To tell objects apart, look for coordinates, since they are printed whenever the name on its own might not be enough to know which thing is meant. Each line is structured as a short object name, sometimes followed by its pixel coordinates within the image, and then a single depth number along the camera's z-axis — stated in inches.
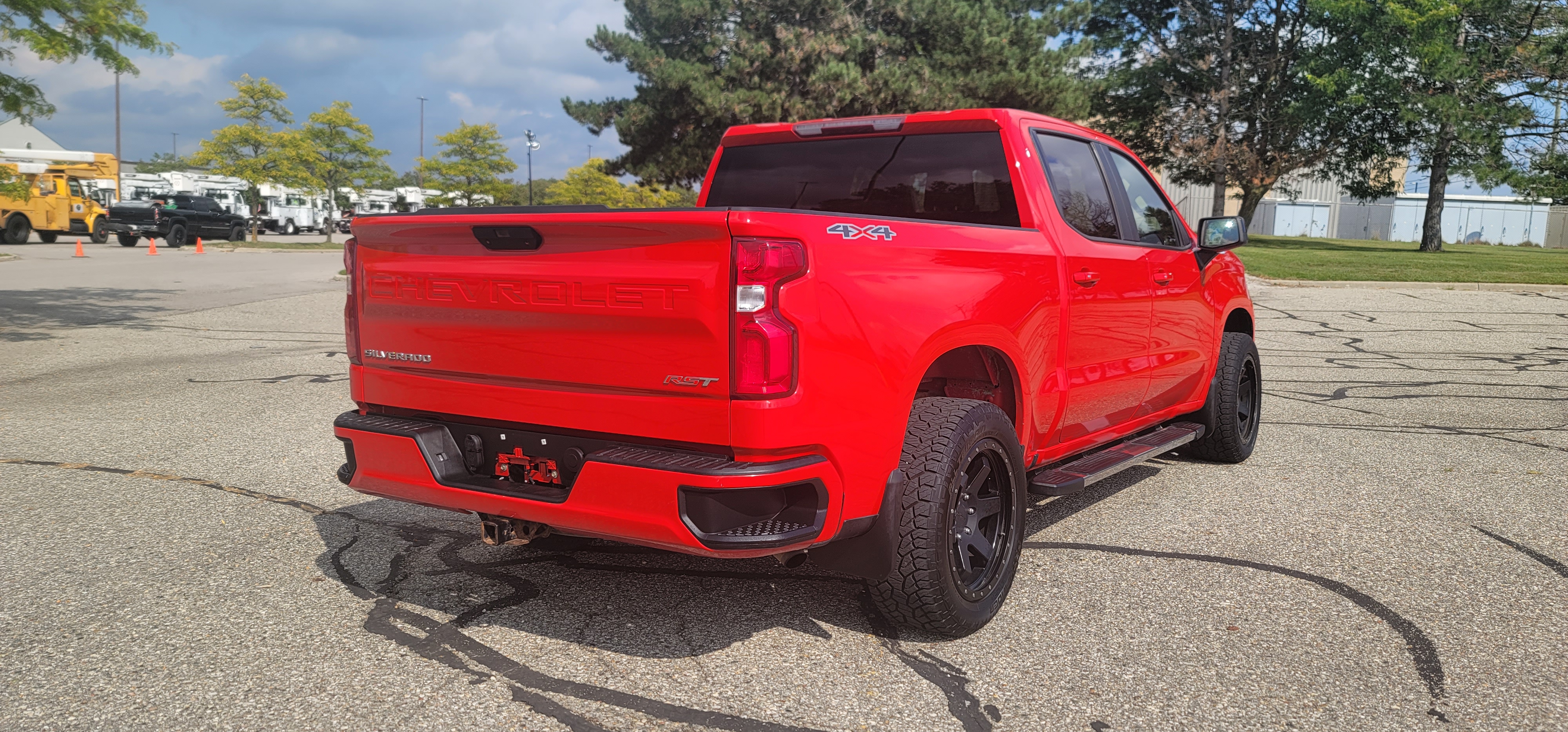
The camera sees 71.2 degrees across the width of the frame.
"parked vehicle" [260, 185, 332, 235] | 2117.4
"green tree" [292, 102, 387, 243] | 1862.7
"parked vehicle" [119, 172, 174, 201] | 1828.2
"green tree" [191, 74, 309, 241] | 1659.7
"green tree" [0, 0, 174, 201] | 475.8
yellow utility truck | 1304.1
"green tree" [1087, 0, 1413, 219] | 1503.4
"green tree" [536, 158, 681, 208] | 1681.8
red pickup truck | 117.5
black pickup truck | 1381.6
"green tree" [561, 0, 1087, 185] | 1120.8
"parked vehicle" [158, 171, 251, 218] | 1881.2
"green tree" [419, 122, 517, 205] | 1951.3
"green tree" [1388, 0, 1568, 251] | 1300.4
